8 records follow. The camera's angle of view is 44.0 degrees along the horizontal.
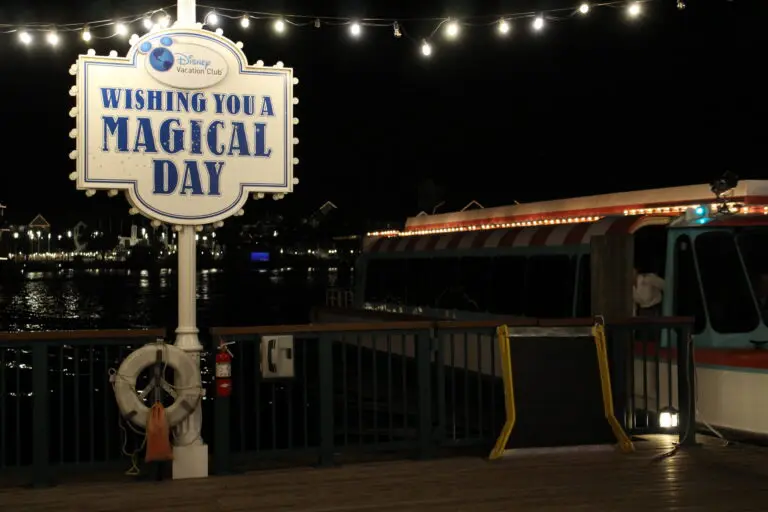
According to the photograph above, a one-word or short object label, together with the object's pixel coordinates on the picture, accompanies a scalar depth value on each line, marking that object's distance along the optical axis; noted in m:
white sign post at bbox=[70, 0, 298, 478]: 7.21
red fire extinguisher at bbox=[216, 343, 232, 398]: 7.22
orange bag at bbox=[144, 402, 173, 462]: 6.93
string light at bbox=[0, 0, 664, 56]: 13.27
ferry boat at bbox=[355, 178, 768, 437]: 9.55
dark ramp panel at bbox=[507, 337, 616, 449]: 7.80
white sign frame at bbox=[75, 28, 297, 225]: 7.17
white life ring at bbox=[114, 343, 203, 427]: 6.98
